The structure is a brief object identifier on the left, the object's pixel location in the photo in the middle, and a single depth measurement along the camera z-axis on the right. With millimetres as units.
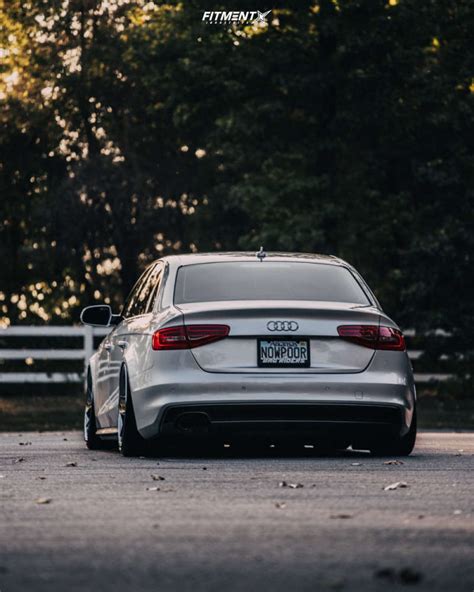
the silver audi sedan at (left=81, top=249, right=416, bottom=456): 13624
